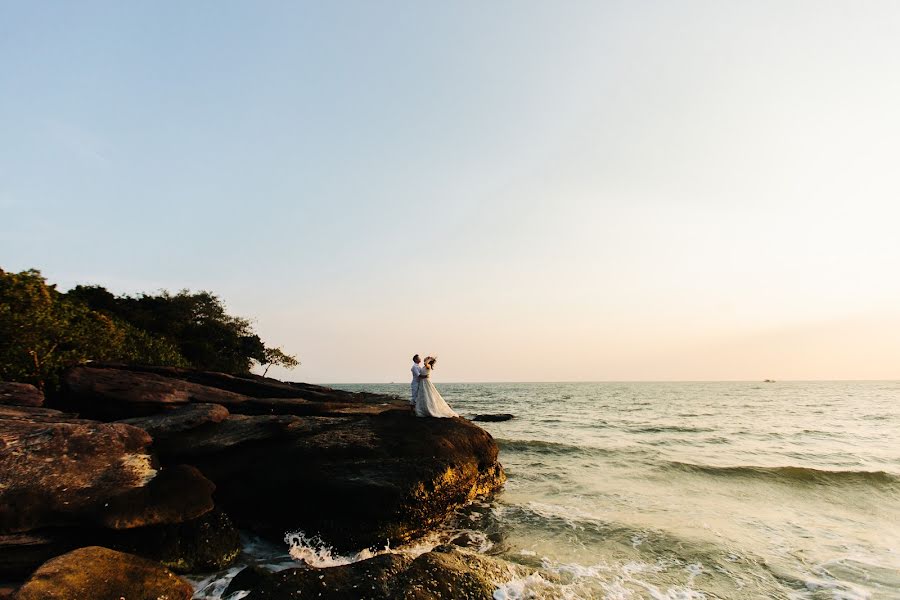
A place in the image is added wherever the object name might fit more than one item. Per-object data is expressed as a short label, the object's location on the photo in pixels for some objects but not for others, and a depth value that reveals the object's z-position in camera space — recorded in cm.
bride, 1517
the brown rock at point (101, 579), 558
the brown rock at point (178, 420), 1155
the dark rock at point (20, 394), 1284
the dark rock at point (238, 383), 1745
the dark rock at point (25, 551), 692
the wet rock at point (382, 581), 626
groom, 1538
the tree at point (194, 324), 4750
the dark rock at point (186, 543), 791
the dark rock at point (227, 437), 1134
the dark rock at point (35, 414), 1048
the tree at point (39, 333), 1780
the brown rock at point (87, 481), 739
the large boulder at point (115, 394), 1370
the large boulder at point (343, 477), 985
